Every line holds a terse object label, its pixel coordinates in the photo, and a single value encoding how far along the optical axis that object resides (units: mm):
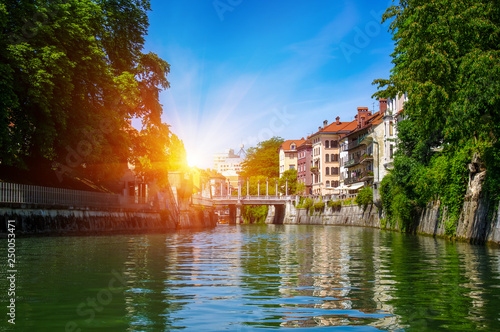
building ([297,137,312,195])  129875
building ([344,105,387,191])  81750
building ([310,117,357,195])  119750
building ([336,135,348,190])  108938
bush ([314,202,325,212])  91919
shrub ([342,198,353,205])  78288
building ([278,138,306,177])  149250
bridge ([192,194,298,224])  105062
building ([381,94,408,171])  68062
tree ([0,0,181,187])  28984
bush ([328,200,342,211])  84188
